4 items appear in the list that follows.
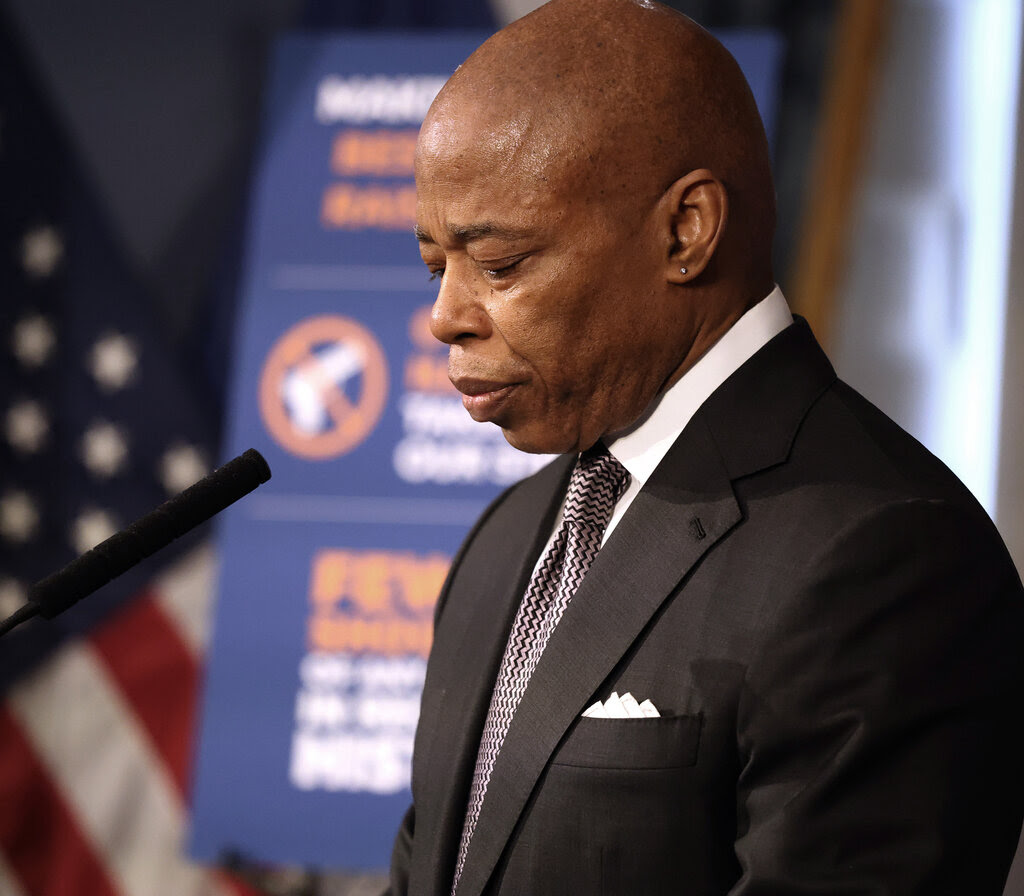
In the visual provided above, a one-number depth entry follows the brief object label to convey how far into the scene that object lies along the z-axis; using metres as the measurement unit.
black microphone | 2.75
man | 2.74
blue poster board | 4.24
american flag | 4.77
